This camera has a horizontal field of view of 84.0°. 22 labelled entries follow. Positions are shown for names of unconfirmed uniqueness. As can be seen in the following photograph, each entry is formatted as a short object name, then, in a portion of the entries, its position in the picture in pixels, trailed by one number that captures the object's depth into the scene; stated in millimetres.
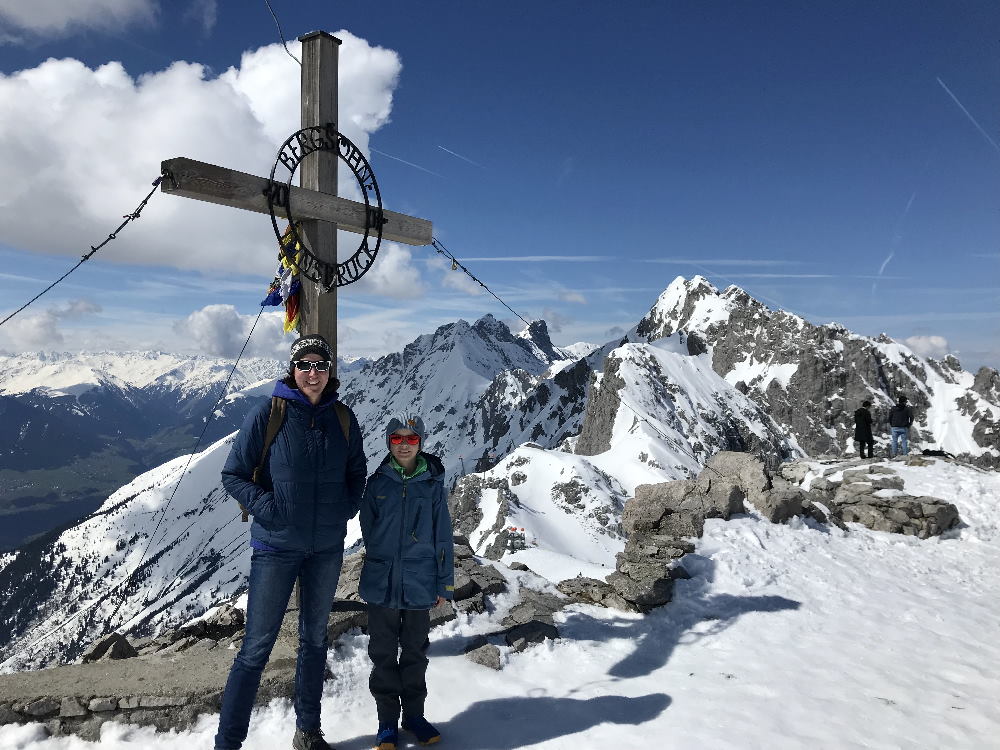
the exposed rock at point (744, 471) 15336
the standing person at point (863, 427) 23089
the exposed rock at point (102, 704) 5676
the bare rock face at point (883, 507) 15477
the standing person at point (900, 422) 23031
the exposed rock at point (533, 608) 8781
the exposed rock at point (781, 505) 14336
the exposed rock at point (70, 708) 5645
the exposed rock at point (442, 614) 8453
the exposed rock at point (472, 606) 8922
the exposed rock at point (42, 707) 5641
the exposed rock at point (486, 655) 7473
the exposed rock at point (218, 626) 8219
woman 5074
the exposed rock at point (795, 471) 22614
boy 5645
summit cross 7012
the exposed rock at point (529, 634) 8070
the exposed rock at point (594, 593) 10086
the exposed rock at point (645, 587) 9922
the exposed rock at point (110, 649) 8031
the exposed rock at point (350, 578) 8477
